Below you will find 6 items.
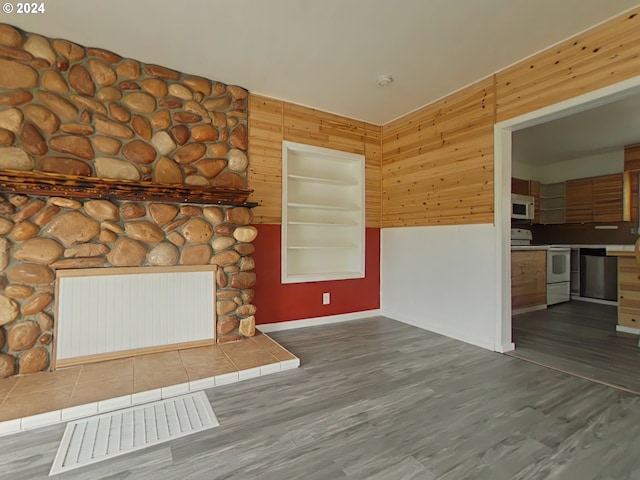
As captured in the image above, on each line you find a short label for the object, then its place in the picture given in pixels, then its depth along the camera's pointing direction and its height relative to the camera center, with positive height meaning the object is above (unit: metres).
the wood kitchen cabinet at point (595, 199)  4.99 +0.78
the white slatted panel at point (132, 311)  2.35 -0.58
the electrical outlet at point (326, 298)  3.76 -0.68
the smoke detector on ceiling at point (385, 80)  2.91 +1.57
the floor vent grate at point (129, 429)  1.47 -1.01
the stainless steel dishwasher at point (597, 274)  5.06 -0.50
